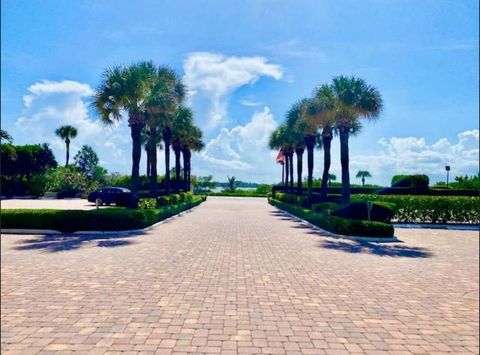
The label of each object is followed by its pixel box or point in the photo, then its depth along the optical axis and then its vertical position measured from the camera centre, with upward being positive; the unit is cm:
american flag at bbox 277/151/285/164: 4548 +387
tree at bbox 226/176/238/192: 8200 +90
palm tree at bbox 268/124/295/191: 3528 +462
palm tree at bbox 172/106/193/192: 3375 +594
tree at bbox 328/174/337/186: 8609 +261
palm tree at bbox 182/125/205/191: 3962 +498
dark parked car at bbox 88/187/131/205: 3303 -61
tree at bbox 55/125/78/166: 6374 +951
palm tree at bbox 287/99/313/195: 2956 +464
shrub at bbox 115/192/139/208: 1919 -81
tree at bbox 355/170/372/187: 9207 +368
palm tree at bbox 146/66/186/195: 2134 +526
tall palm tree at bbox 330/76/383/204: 1955 +441
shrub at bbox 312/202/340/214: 1944 -112
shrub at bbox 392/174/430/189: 3588 +65
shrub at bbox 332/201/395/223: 1648 -112
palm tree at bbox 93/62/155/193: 1936 +486
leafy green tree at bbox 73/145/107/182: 5501 +370
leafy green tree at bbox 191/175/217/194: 7951 +79
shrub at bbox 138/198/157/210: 2128 -98
